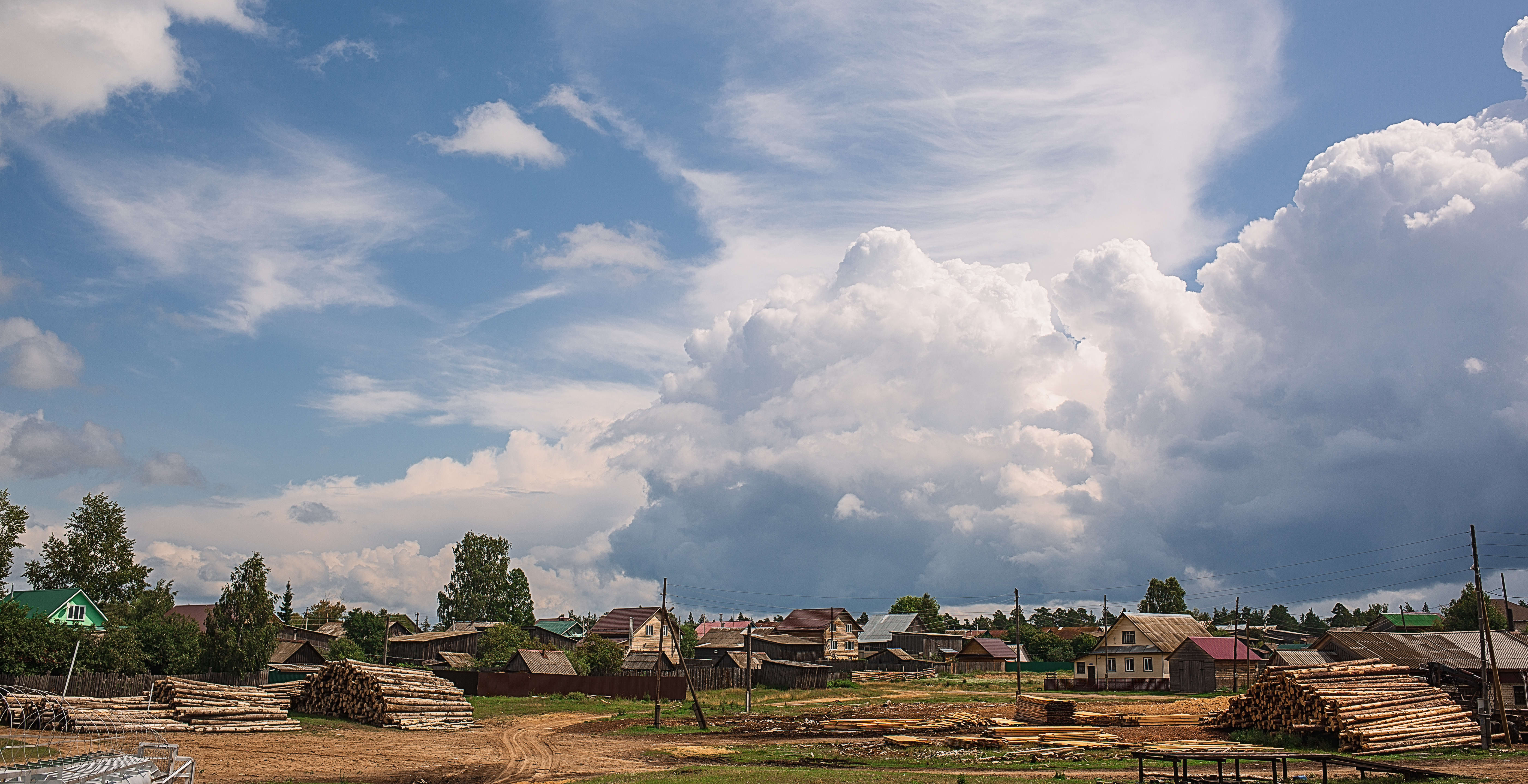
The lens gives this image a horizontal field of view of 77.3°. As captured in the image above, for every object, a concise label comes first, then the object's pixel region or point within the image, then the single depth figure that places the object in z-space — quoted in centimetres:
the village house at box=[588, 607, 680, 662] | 10069
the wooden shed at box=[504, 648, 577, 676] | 6831
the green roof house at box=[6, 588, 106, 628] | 6125
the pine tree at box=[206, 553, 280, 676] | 5509
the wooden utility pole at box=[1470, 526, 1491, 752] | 2966
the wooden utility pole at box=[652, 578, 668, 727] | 3997
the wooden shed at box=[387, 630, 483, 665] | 8356
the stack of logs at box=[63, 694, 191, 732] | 3088
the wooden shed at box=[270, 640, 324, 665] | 7181
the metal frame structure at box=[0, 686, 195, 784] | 1332
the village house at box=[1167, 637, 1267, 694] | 6475
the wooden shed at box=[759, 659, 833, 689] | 7388
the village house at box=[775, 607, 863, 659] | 10762
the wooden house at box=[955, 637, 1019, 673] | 10381
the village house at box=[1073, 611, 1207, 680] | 6881
